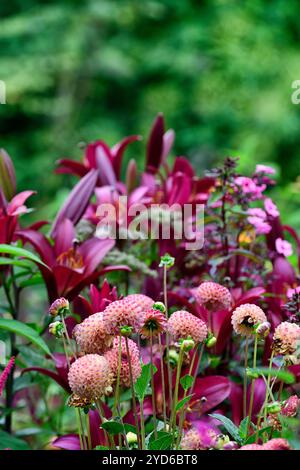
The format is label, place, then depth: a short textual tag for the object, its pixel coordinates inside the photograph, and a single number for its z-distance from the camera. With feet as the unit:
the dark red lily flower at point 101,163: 6.52
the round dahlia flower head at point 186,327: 4.29
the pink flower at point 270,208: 5.77
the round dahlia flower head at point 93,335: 4.31
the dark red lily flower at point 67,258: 5.34
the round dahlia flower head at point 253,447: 3.98
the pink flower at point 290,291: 5.33
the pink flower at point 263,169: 5.89
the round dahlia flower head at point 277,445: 3.97
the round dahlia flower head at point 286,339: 4.25
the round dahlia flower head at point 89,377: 4.07
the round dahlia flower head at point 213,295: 4.59
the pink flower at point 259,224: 5.66
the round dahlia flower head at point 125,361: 4.32
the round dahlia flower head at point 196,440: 4.30
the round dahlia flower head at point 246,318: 4.31
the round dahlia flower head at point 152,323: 4.21
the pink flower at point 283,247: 5.94
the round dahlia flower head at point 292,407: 4.33
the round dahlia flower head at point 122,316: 4.20
